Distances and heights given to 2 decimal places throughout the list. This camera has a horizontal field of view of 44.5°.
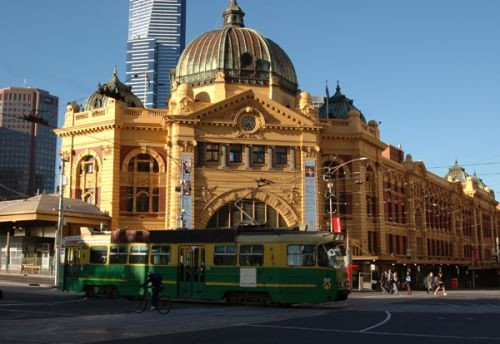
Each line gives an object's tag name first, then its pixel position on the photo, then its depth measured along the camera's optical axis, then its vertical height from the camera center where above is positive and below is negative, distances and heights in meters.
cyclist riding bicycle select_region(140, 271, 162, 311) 24.20 -1.03
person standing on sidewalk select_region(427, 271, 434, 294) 49.48 -1.79
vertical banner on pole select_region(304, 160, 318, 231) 53.78 +5.94
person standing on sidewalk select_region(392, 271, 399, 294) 46.16 -1.83
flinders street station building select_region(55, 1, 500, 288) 52.72 +9.44
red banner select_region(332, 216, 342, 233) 46.34 +2.71
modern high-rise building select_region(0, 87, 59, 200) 160.12 +32.79
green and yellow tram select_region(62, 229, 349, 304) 27.64 -0.22
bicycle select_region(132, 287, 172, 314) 24.08 -1.91
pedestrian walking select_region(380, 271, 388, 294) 49.78 -1.94
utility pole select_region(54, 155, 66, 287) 41.53 +1.21
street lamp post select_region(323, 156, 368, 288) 43.03 -0.09
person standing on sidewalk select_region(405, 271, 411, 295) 45.53 -1.71
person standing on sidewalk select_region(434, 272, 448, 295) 46.52 -1.74
